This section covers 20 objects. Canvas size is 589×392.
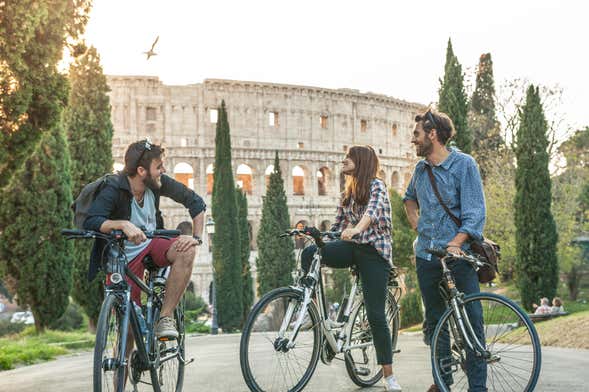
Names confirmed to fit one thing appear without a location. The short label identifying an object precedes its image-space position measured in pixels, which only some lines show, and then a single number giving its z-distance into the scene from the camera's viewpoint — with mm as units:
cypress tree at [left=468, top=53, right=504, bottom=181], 38759
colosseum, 53031
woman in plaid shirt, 5340
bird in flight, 34075
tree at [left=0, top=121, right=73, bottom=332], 20109
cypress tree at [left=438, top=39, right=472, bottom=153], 23547
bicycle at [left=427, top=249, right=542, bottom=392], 4504
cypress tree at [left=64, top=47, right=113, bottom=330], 23359
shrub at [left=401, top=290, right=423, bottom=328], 25672
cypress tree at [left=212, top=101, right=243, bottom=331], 35500
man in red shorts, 4566
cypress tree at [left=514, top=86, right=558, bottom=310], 24906
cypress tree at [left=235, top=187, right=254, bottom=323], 39281
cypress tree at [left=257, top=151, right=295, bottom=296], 40500
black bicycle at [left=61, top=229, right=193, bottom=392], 3891
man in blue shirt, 4777
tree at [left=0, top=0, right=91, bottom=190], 10344
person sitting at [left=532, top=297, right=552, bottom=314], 18642
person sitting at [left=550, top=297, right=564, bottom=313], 18462
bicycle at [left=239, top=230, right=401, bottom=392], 4770
